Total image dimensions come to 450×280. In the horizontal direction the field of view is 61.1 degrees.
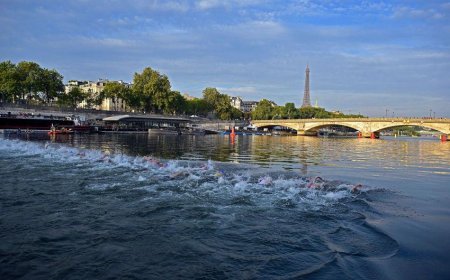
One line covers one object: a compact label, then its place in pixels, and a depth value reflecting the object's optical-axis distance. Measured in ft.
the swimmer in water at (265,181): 51.53
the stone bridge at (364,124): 343.09
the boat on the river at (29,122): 252.83
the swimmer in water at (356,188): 49.15
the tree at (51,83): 343.05
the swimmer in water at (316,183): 49.57
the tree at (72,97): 392.84
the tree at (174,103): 447.83
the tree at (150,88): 438.40
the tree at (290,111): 609.83
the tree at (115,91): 417.90
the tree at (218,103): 564.71
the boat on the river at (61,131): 224.51
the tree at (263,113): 625.41
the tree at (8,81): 309.22
